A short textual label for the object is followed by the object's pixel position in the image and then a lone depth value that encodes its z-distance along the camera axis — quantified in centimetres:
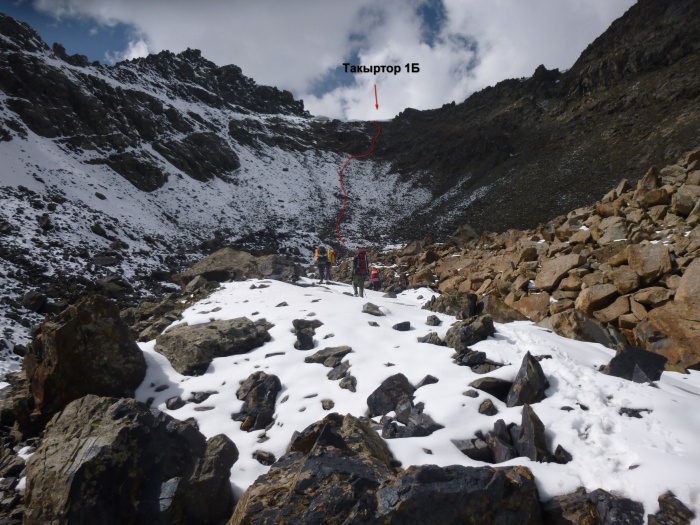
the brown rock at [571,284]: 937
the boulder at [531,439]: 433
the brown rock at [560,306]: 899
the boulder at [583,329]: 762
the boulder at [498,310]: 914
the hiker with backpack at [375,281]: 1610
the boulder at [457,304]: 934
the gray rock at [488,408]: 523
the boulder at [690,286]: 719
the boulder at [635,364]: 552
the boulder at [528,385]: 528
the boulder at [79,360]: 673
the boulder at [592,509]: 342
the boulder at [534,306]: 936
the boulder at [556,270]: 991
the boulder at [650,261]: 833
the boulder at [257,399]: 621
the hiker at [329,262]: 1712
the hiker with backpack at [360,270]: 1305
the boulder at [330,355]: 757
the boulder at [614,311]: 817
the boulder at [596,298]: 853
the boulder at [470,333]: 711
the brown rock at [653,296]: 780
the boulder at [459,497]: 337
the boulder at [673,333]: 682
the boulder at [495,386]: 566
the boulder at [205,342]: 809
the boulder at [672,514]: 327
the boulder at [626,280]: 841
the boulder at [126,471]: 410
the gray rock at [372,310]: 964
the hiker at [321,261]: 1642
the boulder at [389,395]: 590
